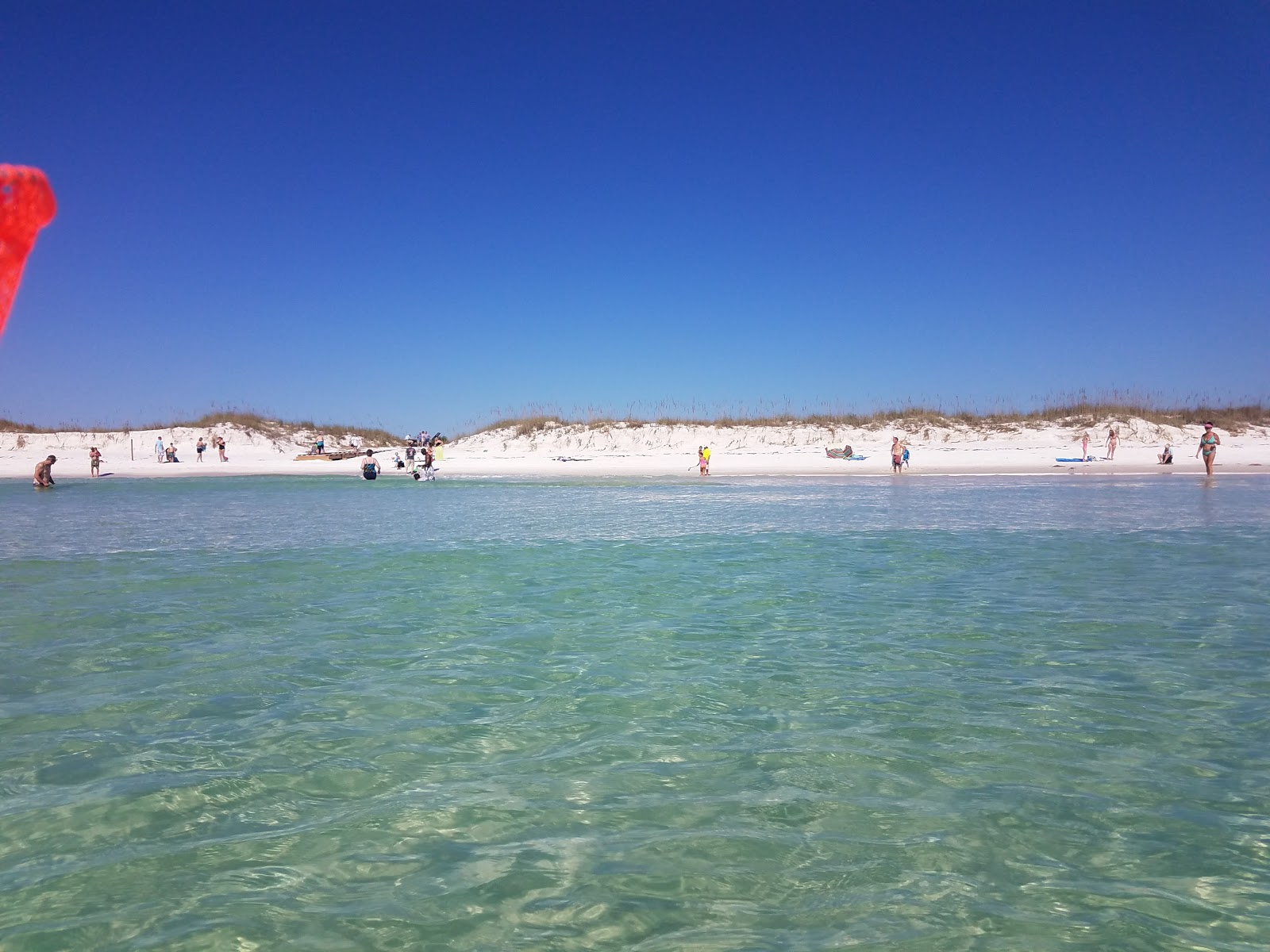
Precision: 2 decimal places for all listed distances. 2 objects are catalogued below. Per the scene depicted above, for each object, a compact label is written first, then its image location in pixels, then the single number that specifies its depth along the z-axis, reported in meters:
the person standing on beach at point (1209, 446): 29.58
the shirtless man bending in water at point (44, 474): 29.27
